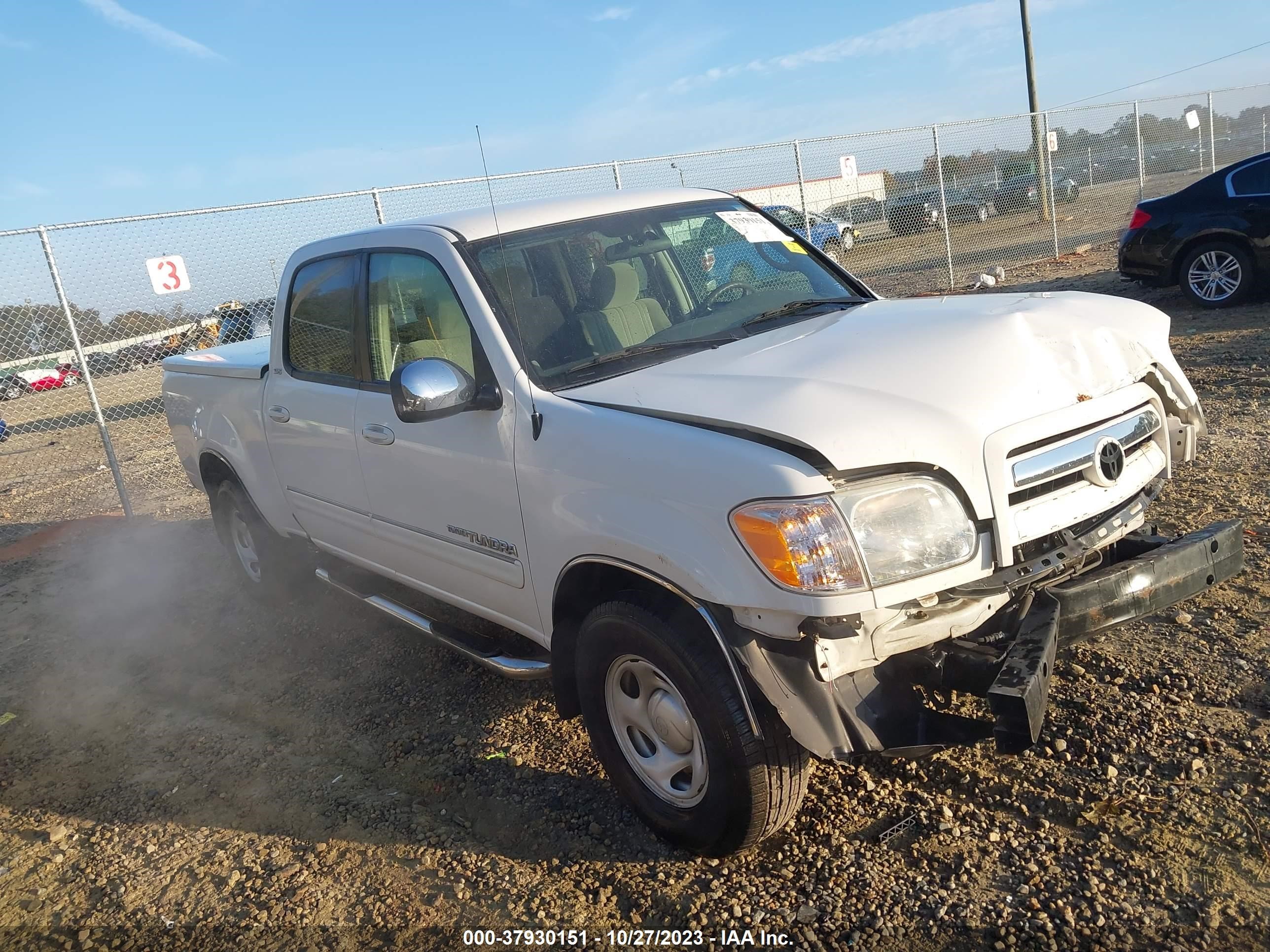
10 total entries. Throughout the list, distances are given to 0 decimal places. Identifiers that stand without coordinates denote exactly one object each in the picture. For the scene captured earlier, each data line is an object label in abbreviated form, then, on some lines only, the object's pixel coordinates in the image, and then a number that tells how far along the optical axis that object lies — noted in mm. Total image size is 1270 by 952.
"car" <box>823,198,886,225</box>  17094
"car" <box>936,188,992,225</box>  17141
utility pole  17108
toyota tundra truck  2426
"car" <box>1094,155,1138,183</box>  20406
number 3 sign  8562
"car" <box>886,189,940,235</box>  16250
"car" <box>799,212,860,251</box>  17297
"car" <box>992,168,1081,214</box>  18156
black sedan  9734
